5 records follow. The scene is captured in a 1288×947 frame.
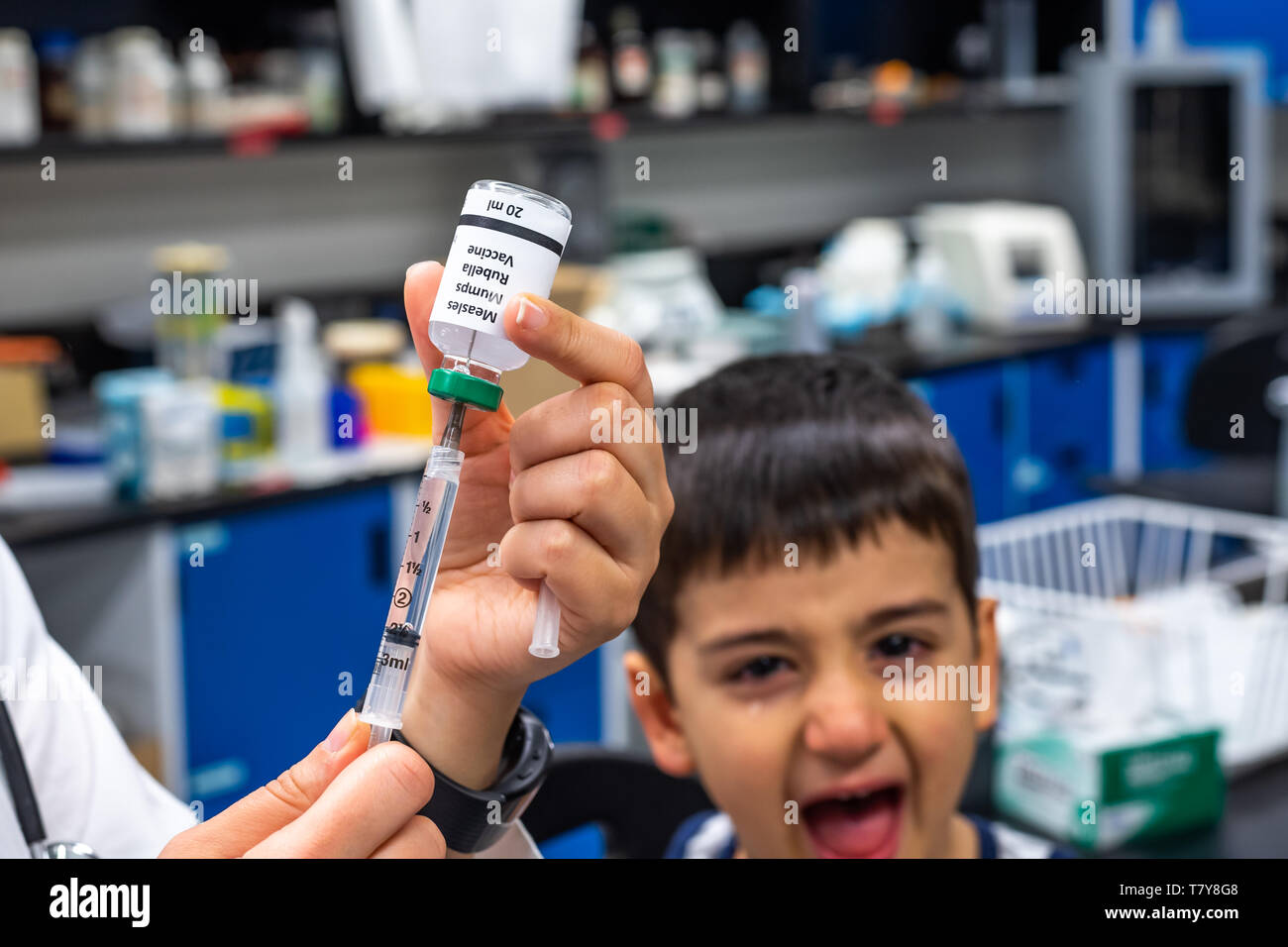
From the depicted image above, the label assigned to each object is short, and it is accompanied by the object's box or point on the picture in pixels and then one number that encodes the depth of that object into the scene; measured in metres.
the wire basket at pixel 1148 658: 1.13
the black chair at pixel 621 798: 1.18
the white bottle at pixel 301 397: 2.21
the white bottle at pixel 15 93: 2.30
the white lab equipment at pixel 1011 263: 3.43
